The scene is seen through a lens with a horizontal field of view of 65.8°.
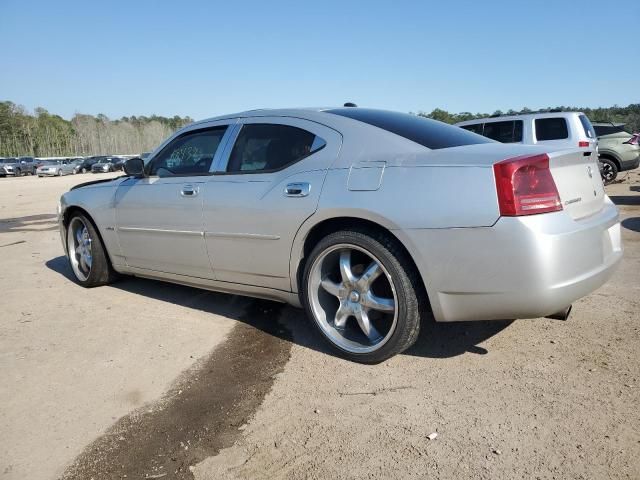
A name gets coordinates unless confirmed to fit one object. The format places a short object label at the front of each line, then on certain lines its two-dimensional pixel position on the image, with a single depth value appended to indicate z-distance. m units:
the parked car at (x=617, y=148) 12.30
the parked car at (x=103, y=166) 47.69
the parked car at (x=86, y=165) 48.78
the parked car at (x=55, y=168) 41.25
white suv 9.31
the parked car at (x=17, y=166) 40.78
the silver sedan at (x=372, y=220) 2.48
